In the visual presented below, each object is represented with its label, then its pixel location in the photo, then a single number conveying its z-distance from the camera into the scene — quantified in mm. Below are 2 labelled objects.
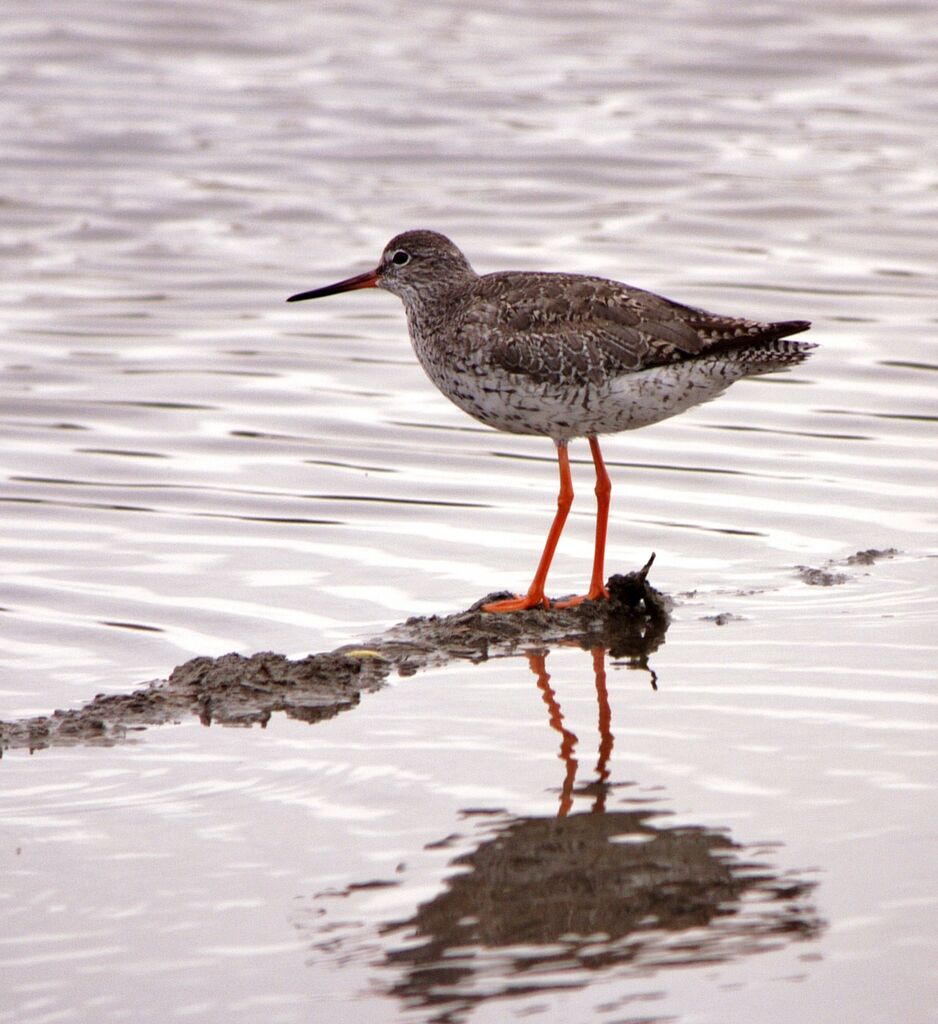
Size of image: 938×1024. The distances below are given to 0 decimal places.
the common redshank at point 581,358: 16484
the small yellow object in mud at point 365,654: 14874
